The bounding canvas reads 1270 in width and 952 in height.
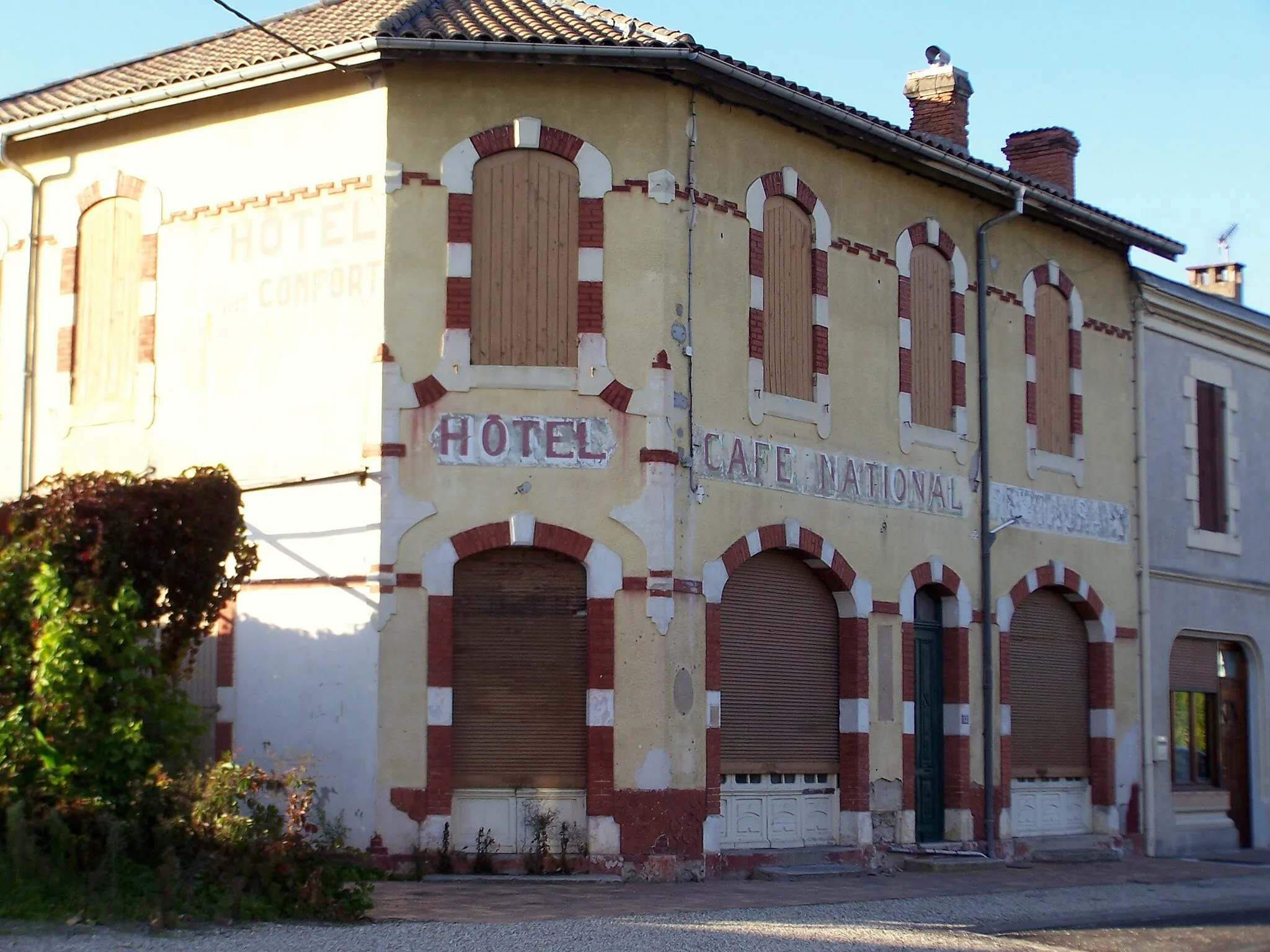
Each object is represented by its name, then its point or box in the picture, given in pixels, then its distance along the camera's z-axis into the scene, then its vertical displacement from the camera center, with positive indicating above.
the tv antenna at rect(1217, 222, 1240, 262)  30.14 +7.96
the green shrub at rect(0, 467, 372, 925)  11.88 -0.38
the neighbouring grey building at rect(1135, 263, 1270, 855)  23.53 +1.80
